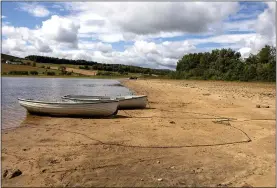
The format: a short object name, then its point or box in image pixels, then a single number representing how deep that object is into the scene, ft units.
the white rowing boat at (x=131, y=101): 43.54
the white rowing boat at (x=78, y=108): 35.18
